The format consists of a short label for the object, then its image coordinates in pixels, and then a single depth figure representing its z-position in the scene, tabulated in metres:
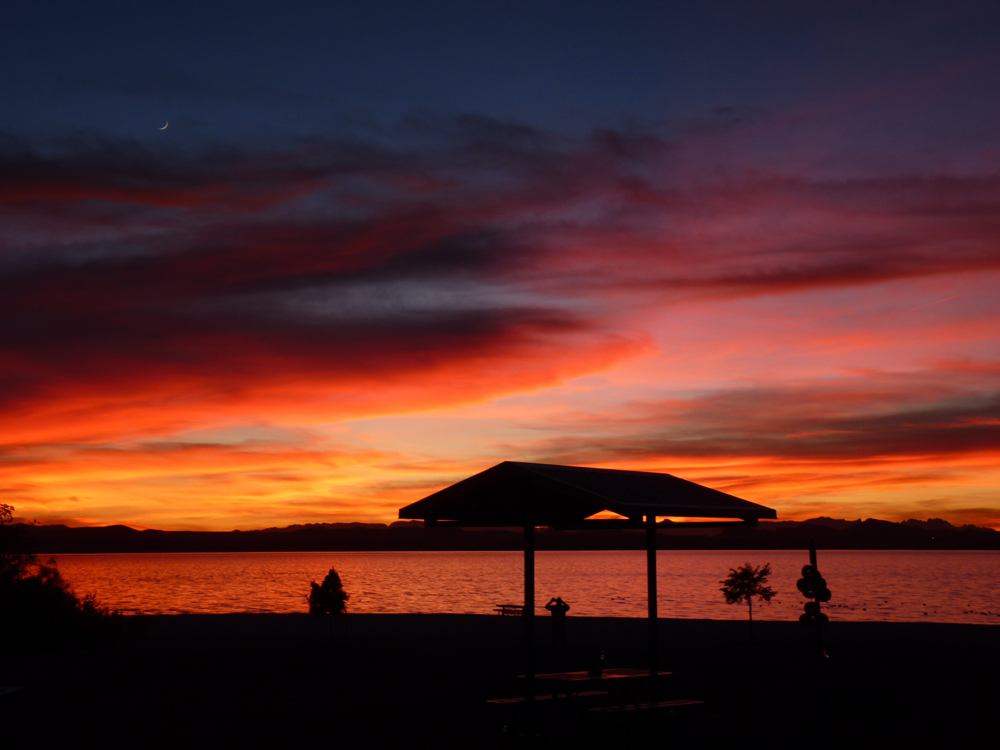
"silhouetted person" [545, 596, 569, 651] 30.61
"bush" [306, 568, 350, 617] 34.72
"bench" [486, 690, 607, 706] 15.18
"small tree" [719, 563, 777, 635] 37.44
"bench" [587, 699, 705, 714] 14.27
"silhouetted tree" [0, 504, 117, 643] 32.47
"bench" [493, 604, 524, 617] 48.38
